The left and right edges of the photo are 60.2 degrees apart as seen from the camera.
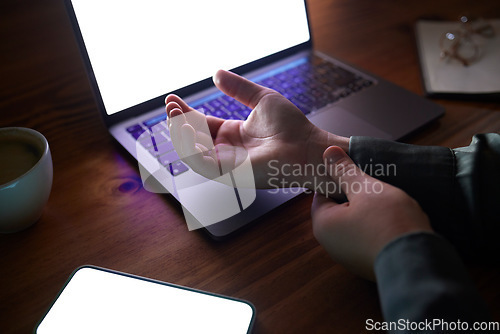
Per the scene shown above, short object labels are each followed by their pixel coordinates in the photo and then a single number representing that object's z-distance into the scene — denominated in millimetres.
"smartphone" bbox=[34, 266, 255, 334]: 350
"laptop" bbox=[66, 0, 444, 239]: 497
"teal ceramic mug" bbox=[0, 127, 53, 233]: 413
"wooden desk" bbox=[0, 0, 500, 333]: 391
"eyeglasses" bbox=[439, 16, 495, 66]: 705
